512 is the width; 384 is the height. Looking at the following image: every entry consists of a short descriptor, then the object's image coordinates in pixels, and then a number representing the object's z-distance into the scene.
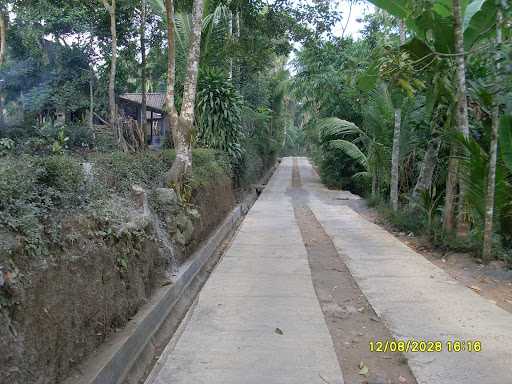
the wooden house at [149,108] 26.33
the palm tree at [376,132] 11.86
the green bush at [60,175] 4.00
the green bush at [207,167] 8.94
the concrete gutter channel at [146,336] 3.46
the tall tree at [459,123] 6.63
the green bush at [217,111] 13.18
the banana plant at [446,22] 6.97
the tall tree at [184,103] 8.02
